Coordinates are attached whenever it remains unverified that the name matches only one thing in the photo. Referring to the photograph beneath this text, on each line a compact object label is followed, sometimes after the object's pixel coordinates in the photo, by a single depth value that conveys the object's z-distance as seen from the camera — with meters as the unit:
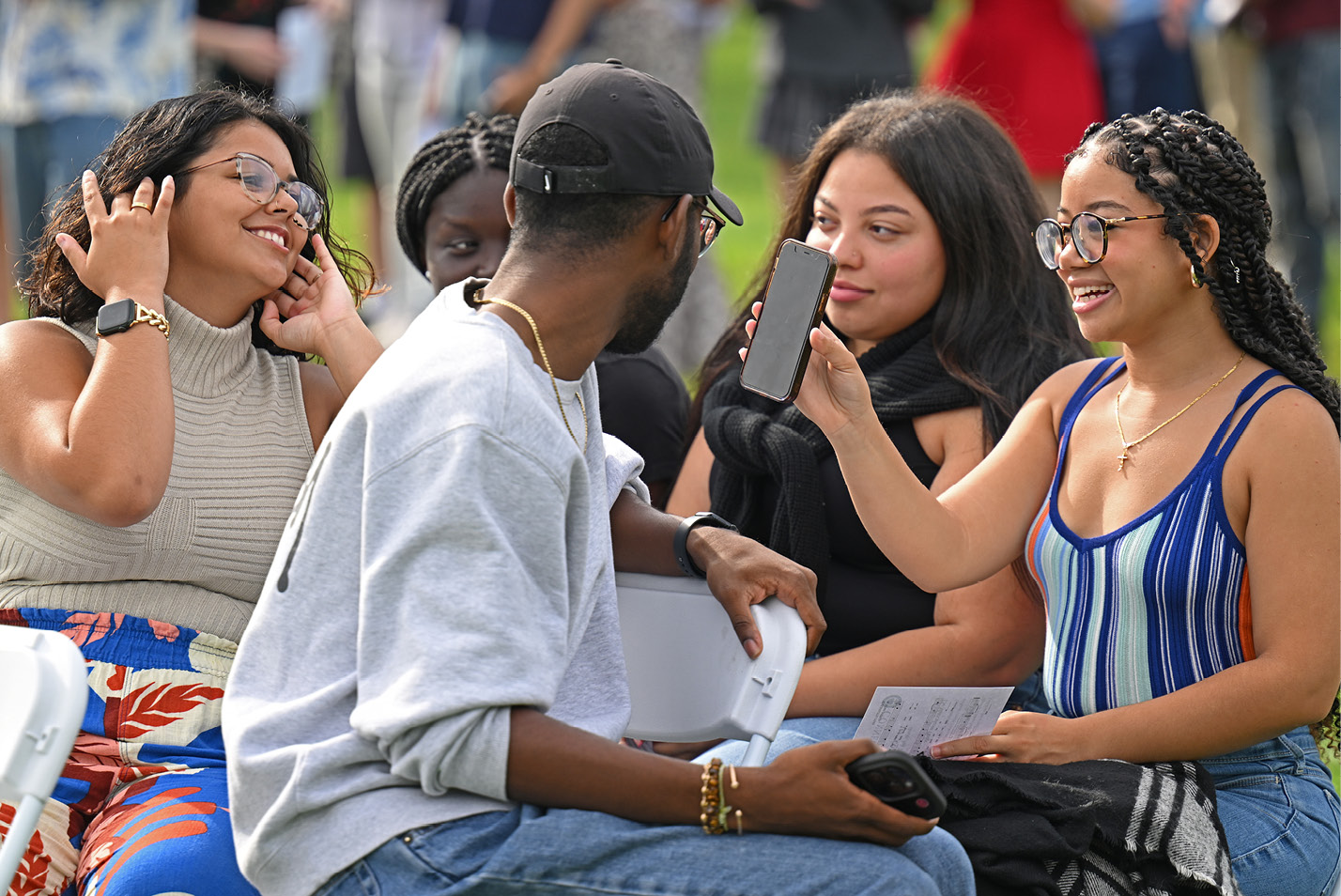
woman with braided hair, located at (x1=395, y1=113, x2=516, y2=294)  7.18
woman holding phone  5.11
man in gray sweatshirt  3.91
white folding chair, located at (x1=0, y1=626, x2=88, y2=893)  4.06
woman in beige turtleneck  4.90
